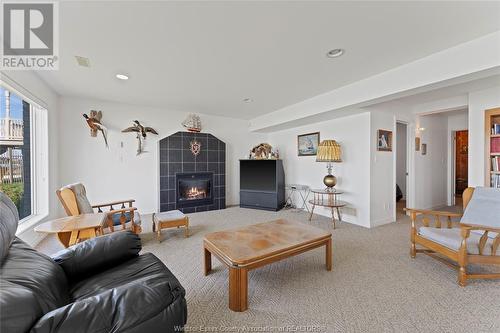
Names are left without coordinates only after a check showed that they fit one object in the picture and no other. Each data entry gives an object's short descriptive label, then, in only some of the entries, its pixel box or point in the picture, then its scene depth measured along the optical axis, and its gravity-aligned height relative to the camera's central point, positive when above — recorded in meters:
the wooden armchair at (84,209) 2.69 -0.59
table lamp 3.99 +0.19
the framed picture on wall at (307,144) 4.92 +0.49
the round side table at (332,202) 3.88 -0.73
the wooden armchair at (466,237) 2.02 -0.79
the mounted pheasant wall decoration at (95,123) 4.14 +0.83
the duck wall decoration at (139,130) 4.52 +0.75
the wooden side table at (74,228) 2.18 -0.65
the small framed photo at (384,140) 4.01 +0.46
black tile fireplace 4.80 -0.18
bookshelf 3.21 +0.25
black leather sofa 0.78 -0.61
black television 5.20 -0.50
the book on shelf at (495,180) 3.17 -0.25
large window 2.65 +0.18
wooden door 6.68 +0.06
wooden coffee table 1.73 -0.78
